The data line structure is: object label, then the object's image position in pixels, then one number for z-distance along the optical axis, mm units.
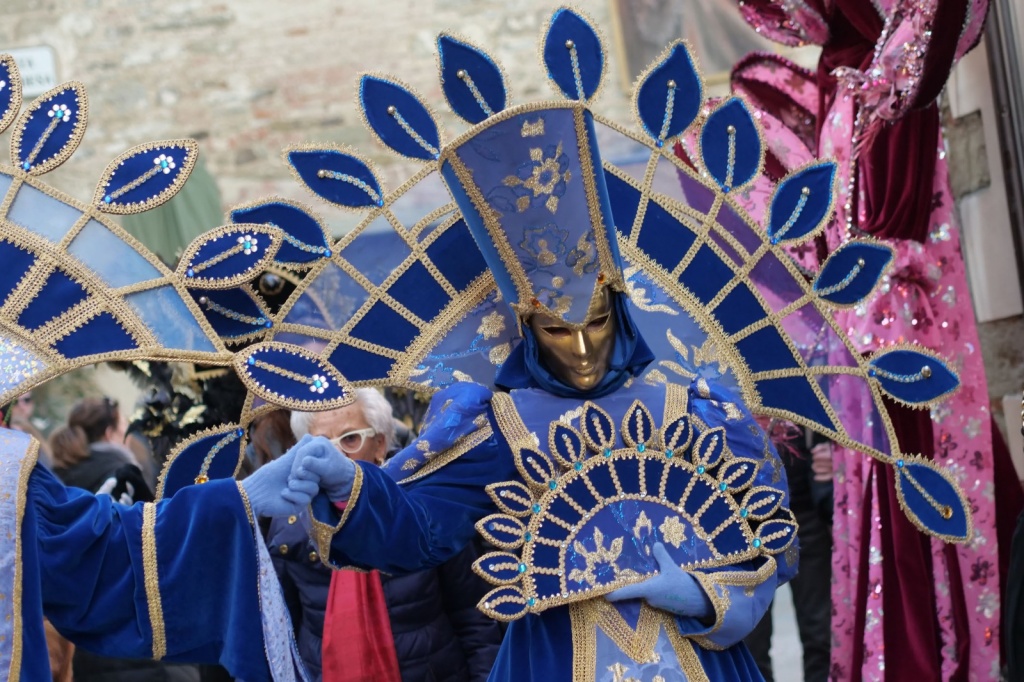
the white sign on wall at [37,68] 9109
